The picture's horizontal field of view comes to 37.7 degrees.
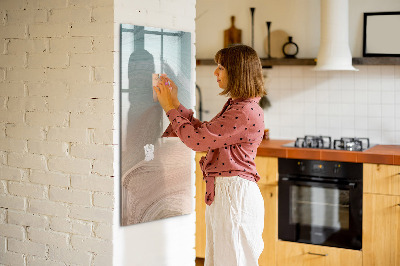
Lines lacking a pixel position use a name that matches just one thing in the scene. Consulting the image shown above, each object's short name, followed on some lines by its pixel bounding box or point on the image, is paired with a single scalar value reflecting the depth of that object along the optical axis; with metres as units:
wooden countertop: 3.79
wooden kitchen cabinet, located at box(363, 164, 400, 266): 3.78
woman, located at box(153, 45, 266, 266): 2.60
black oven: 3.92
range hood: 4.24
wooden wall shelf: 4.25
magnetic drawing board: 2.76
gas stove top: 4.09
